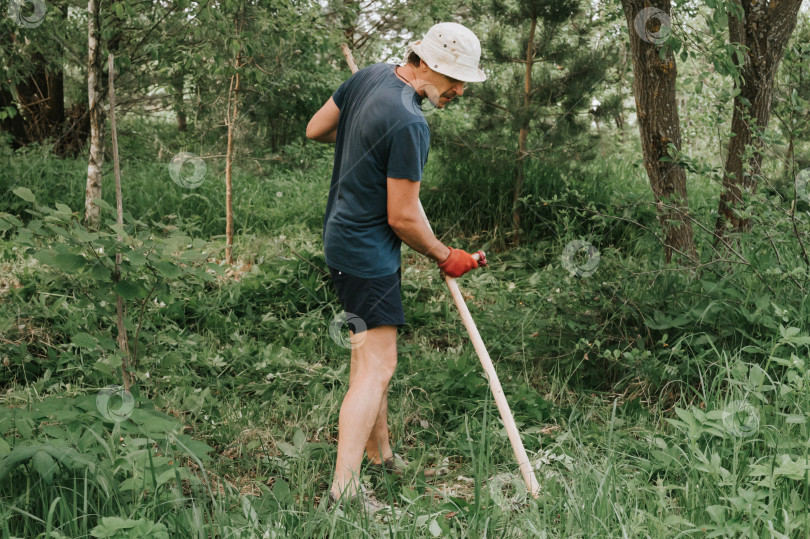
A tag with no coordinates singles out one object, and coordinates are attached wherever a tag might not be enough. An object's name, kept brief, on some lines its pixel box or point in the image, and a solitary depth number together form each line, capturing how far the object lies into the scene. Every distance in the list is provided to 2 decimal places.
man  2.80
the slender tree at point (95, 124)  4.82
